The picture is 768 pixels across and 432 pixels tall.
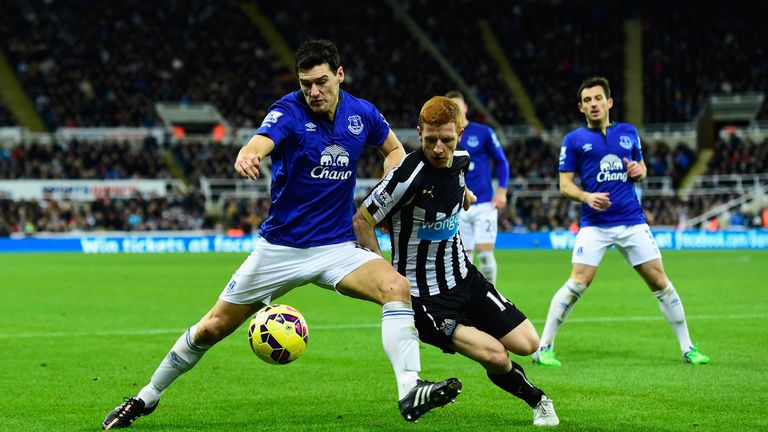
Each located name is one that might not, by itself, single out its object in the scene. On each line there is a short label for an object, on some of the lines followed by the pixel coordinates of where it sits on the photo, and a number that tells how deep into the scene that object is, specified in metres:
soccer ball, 6.90
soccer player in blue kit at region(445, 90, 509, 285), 14.26
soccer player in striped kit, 6.85
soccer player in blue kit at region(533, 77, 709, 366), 10.16
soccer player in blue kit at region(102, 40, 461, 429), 6.77
